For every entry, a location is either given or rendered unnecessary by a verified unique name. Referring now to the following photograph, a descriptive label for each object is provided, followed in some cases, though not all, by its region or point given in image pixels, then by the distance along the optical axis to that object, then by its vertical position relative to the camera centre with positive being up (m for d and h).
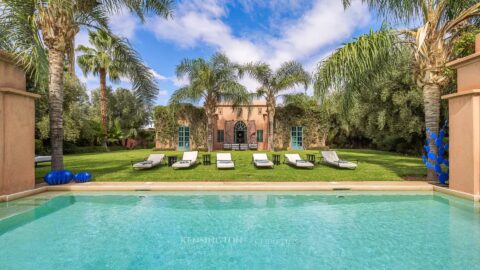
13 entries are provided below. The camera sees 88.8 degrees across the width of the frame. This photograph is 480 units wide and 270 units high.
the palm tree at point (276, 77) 18.56 +4.61
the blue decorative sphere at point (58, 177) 8.05 -1.30
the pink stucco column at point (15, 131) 6.63 +0.23
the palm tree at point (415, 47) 7.70 +2.94
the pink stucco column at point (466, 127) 6.45 +0.24
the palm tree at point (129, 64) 10.00 +3.19
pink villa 24.27 +1.14
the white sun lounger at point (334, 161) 10.62 -1.14
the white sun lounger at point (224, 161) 10.75 -1.12
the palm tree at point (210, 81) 17.98 +4.19
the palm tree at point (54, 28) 6.82 +3.44
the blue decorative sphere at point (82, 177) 8.59 -1.38
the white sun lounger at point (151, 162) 10.54 -1.12
